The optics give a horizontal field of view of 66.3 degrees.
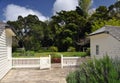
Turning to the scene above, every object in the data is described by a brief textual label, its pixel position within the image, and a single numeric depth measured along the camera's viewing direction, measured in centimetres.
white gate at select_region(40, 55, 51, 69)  769
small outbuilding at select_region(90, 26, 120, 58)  662
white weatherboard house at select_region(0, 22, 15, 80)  537
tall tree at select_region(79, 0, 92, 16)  2139
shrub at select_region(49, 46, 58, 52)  1844
